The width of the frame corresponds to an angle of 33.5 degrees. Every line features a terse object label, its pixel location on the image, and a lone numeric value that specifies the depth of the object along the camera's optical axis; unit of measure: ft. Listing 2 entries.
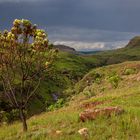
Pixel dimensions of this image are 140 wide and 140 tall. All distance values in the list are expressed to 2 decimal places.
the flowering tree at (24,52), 35.37
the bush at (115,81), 118.14
